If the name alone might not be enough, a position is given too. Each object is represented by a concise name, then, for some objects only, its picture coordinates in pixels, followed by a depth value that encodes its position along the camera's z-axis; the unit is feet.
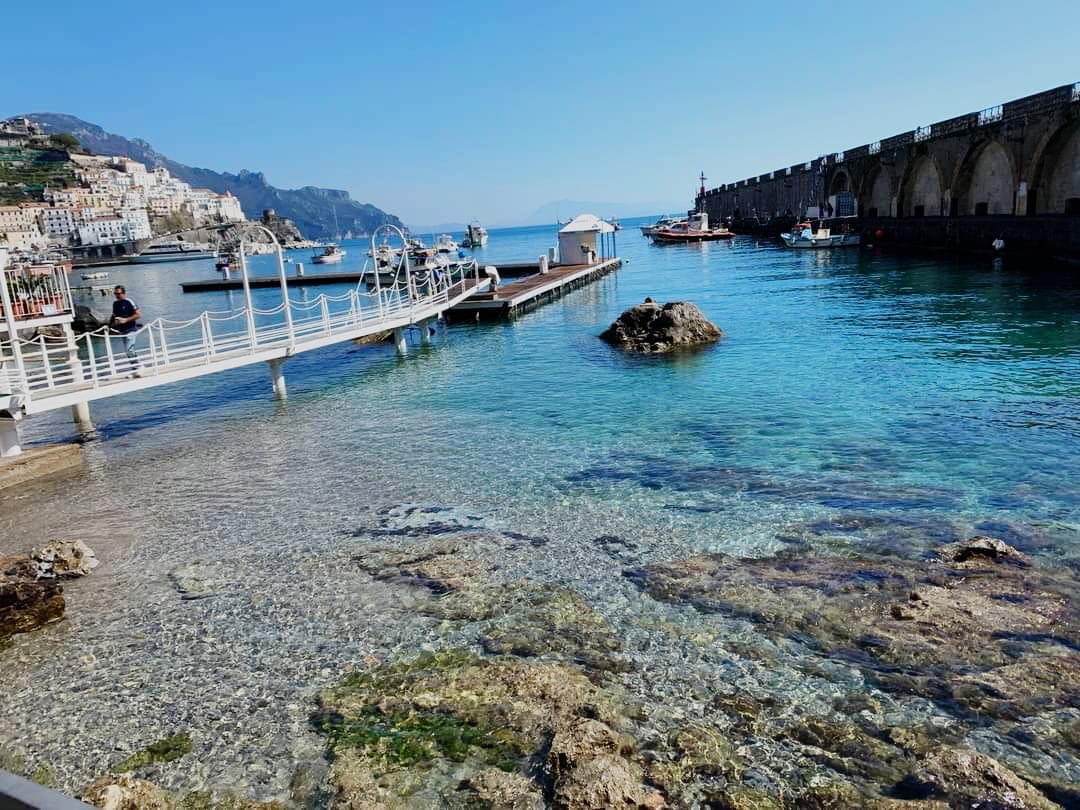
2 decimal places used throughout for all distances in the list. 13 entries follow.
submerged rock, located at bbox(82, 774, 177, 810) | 14.89
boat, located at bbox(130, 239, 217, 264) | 466.29
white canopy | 165.56
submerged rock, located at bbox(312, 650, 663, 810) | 15.97
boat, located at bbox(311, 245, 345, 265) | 302.25
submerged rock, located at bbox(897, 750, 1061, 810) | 14.82
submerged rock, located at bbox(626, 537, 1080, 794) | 17.24
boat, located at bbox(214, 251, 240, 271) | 264.89
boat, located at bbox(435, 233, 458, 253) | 218.87
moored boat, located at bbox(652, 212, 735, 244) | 274.16
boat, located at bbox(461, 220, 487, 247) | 366.41
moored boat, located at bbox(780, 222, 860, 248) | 196.85
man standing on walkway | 53.72
